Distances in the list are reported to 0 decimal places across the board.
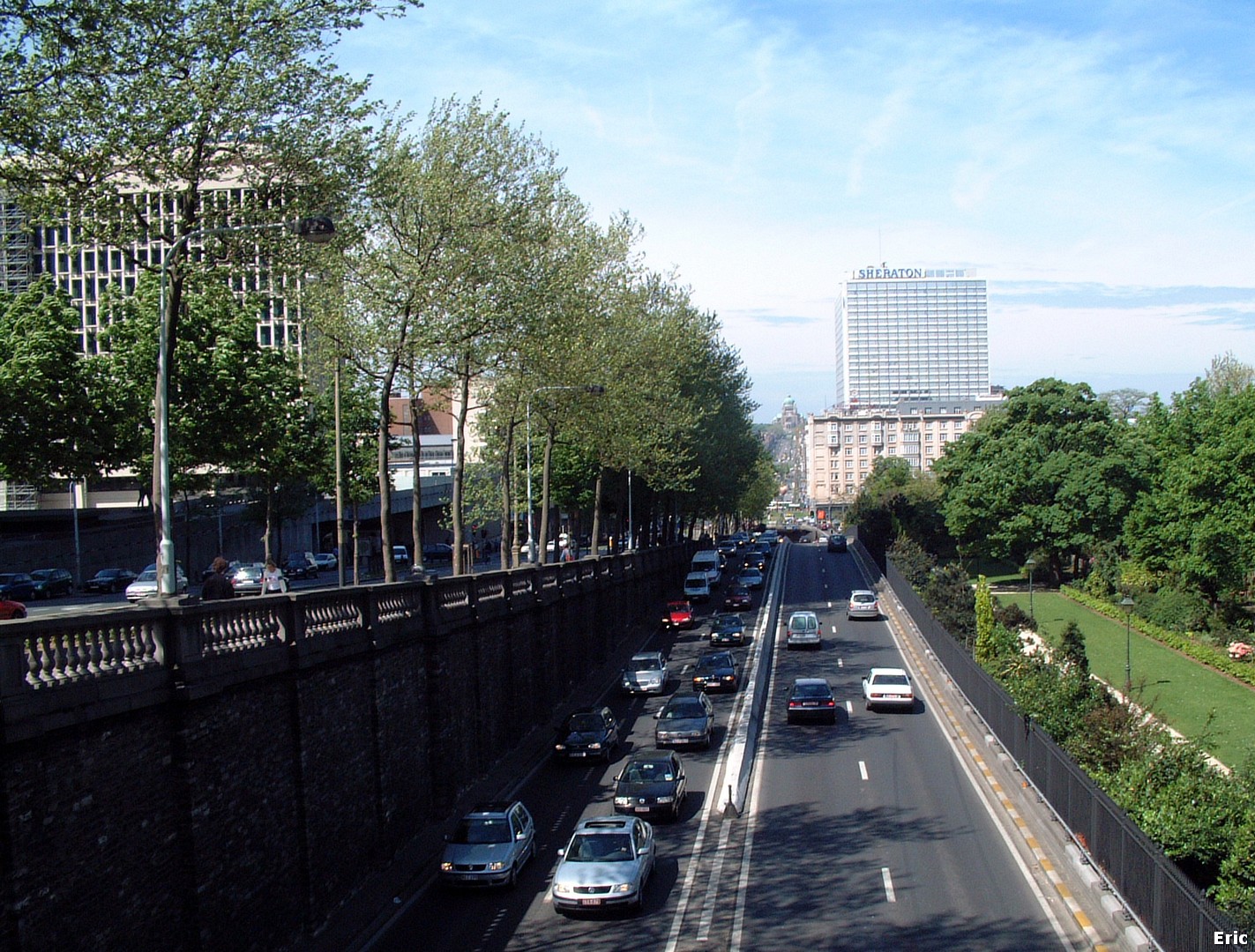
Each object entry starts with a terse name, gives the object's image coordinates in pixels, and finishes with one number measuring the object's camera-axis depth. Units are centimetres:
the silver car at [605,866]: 1989
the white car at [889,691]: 3844
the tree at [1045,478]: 7381
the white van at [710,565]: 7925
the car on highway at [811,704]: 3672
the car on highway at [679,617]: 6020
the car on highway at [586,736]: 3184
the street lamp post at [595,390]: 4271
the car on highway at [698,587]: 7194
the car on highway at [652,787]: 2617
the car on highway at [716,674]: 4184
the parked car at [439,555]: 8641
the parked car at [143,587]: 4322
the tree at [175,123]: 1812
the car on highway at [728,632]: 5278
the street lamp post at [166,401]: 1722
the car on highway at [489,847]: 2134
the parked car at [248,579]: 4938
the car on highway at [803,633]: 5231
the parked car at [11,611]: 3139
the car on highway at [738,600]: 6612
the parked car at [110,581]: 5675
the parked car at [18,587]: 4981
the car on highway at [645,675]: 4250
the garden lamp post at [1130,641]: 4164
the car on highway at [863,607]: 6194
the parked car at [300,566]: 6712
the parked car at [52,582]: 5234
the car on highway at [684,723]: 3309
